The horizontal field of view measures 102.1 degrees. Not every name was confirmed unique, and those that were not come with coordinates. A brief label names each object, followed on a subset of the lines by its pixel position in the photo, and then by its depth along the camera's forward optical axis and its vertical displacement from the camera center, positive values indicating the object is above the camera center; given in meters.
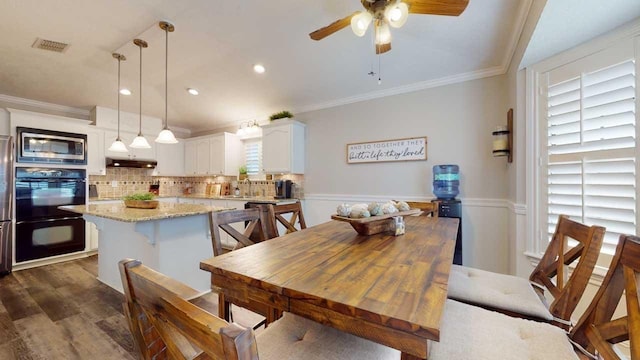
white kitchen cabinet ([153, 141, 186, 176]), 5.17 +0.42
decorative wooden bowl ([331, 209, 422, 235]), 1.40 -0.25
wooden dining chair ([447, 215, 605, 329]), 1.04 -0.56
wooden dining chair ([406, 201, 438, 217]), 2.35 -0.25
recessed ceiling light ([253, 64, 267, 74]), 3.24 +1.42
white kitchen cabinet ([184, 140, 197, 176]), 5.38 +0.47
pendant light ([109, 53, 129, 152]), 2.89 +0.40
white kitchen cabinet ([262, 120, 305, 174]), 4.02 +0.53
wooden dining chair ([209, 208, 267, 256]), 1.50 -0.28
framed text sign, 3.25 +0.40
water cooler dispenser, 2.78 -0.13
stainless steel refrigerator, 3.21 -0.29
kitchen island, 2.26 -0.58
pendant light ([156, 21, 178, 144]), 2.50 +0.48
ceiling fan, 1.42 +0.99
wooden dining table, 0.63 -0.32
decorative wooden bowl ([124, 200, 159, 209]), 2.64 -0.25
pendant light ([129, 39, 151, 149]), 2.75 +0.42
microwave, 3.42 +0.46
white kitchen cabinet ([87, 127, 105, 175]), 4.15 +0.46
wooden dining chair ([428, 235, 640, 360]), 0.77 -0.56
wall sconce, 2.55 +0.40
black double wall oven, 3.36 -0.46
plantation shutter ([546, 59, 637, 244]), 1.62 +0.22
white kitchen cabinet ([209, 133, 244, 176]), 4.86 +0.49
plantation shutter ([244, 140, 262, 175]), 4.89 +0.47
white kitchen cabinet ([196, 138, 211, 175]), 5.14 +0.47
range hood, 4.45 +0.30
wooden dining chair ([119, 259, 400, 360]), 0.38 -0.32
